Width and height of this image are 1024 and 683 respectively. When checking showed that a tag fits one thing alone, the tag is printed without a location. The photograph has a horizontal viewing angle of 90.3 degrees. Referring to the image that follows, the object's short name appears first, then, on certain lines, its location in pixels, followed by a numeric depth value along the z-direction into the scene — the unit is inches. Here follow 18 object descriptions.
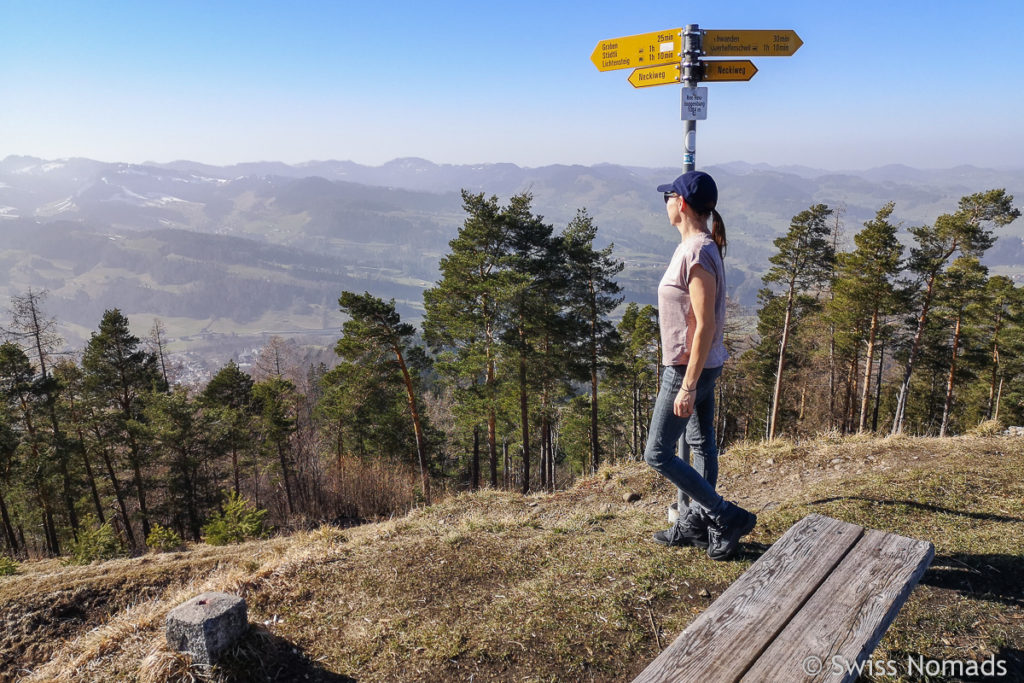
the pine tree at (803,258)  858.1
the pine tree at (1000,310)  927.7
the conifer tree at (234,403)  944.6
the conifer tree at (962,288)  815.1
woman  132.3
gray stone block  131.2
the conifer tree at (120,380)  864.3
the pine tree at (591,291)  819.4
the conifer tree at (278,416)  1035.9
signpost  164.7
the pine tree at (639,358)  1043.3
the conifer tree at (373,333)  739.1
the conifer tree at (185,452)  834.2
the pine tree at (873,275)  844.6
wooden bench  85.7
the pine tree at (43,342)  797.9
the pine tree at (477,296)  711.1
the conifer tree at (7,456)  725.9
